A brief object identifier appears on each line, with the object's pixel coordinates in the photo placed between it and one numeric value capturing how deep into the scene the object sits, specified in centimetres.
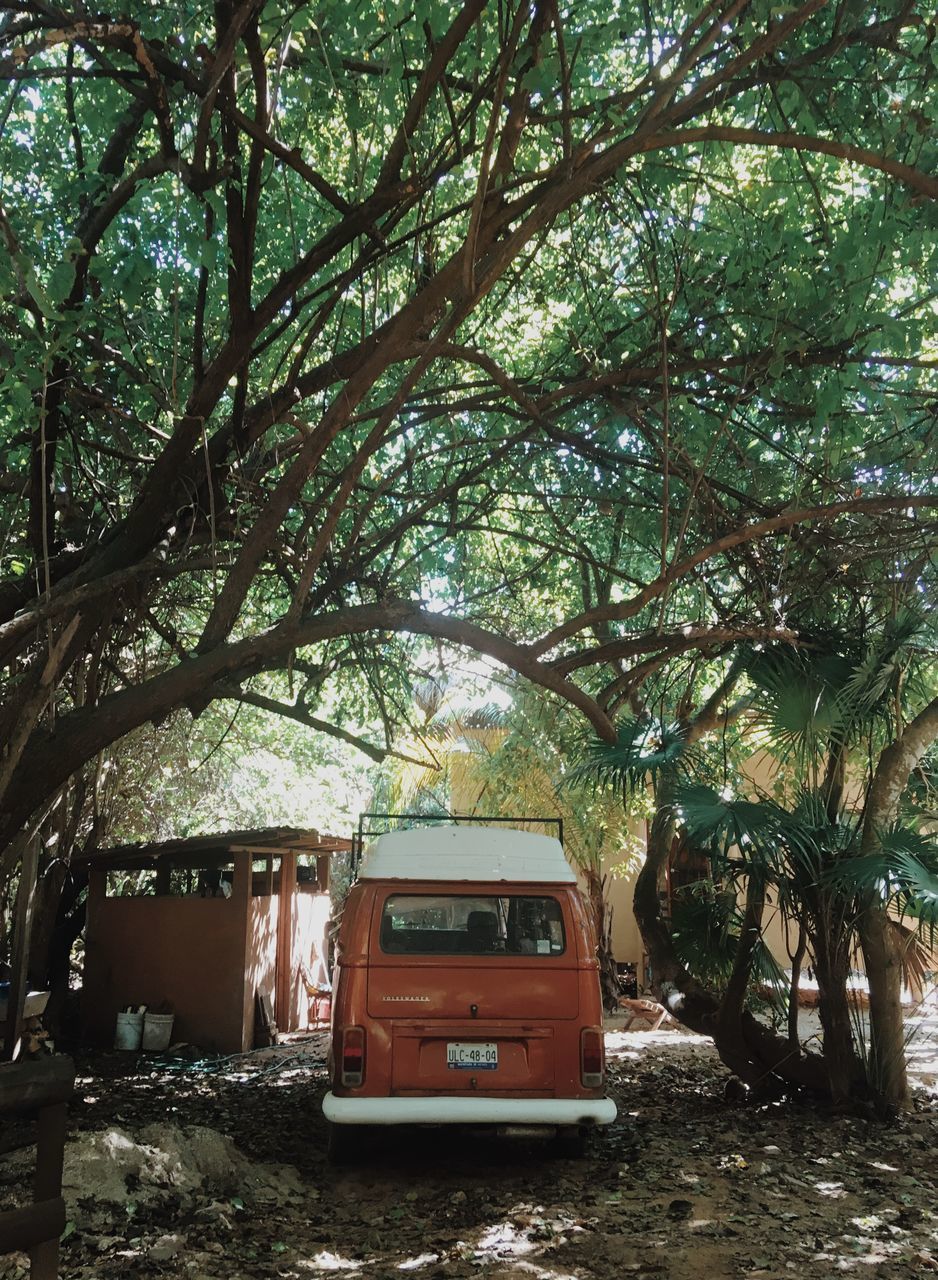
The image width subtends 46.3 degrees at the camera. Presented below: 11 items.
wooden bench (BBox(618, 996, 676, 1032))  1480
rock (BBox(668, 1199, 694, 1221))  584
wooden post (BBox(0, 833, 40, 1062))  963
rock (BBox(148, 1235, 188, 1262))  518
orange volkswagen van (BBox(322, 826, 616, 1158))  675
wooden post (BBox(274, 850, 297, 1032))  1470
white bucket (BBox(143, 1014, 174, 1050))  1288
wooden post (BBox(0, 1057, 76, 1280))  336
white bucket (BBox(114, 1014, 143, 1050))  1289
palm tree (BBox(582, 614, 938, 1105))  801
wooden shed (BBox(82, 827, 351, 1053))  1322
